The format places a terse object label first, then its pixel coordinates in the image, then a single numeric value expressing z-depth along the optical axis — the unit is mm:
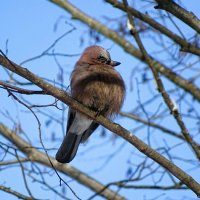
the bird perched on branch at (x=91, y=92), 8281
